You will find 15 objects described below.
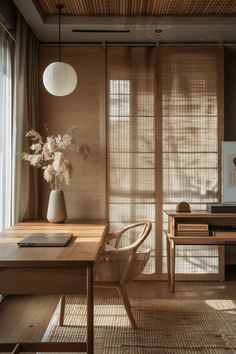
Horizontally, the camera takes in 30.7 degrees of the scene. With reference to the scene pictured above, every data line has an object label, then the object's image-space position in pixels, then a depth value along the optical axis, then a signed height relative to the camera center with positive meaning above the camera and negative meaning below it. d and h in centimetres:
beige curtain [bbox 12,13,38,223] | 366 +57
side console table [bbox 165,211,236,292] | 383 -53
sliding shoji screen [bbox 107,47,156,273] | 423 +51
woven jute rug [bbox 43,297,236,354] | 273 -105
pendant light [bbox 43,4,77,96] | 322 +75
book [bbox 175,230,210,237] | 389 -50
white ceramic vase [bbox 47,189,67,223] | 362 -25
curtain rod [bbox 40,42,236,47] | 425 +133
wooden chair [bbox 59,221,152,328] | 290 -62
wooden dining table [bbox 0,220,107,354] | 210 -49
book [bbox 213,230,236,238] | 384 -49
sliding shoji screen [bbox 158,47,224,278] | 423 +46
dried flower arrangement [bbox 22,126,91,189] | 353 +17
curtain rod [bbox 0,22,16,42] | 342 +120
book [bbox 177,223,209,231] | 389 -44
